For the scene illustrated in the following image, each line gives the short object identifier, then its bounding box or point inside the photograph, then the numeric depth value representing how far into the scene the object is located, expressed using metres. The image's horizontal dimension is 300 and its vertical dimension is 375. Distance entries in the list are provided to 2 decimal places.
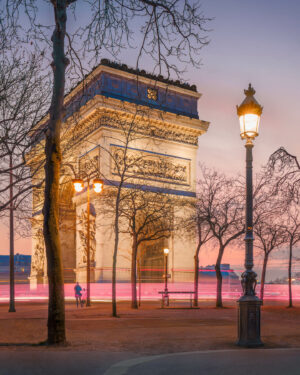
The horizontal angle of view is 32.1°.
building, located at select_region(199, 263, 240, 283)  66.09
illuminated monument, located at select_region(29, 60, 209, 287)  41.59
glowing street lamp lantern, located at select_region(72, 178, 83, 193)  21.87
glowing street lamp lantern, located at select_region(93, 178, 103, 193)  22.66
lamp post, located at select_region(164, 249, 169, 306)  31.62
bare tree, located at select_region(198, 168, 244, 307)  32.25
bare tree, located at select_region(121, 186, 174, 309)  28.78
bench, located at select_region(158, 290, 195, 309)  31.11
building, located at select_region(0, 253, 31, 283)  111.88
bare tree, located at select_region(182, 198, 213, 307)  33.16
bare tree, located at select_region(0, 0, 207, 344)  10.14
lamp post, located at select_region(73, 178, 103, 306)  21.95
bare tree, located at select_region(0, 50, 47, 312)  14.93
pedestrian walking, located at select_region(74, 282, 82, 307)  32.12
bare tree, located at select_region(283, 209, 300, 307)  35.41
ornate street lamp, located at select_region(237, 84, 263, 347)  10.48
